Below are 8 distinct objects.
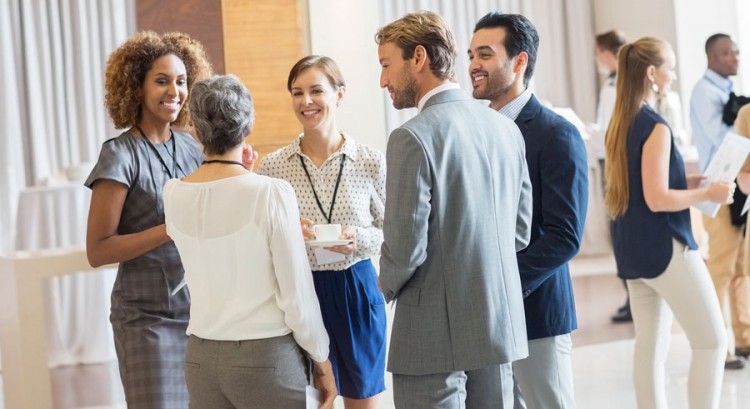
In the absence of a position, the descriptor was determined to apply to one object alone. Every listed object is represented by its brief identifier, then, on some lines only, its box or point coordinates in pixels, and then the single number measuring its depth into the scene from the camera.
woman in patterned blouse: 5.47
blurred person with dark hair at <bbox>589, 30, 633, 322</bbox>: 12.20
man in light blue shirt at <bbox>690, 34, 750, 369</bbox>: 9.37
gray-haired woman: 4.02
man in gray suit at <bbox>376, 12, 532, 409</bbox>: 3.91
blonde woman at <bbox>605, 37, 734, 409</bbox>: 6.02
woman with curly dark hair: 4.91
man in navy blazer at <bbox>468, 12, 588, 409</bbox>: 4.63
